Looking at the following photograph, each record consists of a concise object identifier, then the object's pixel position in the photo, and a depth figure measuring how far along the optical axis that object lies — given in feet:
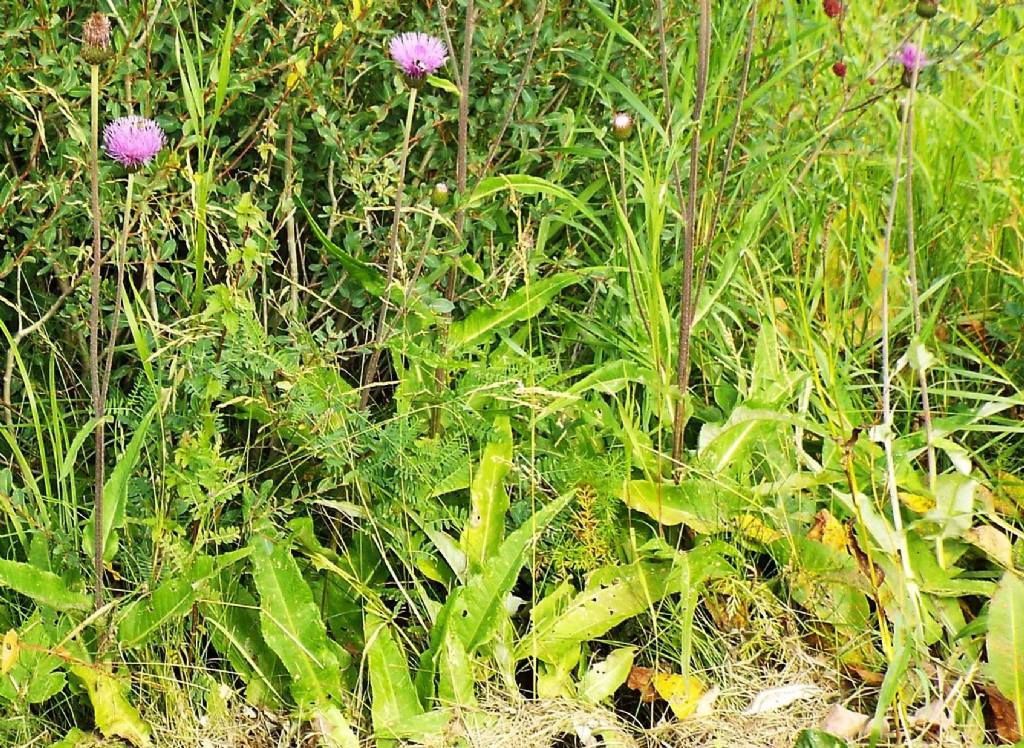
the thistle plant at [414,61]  10.88
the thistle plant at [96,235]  10.28
